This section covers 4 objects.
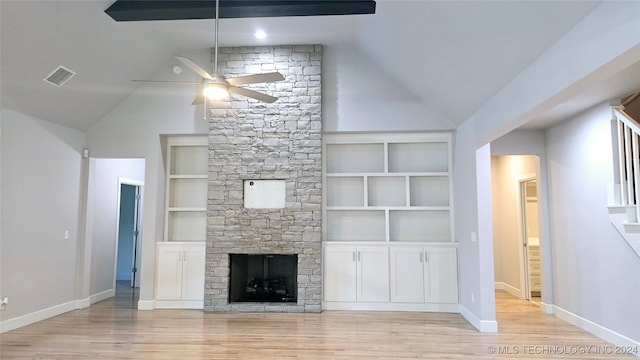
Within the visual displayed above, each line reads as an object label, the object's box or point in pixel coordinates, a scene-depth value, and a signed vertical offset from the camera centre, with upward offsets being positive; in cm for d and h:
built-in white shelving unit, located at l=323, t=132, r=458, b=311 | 548 -10
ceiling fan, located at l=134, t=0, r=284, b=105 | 329 +119
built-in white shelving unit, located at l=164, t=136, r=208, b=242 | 603 +46
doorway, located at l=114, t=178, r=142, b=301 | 739 -44
